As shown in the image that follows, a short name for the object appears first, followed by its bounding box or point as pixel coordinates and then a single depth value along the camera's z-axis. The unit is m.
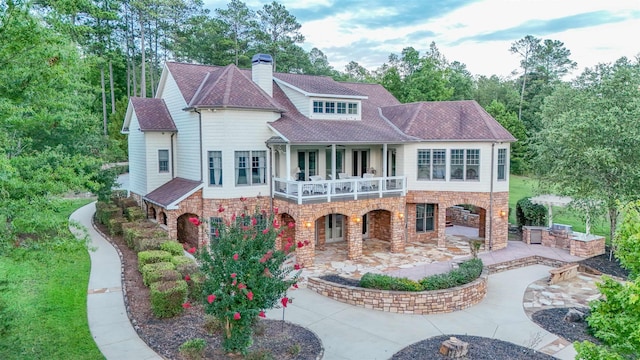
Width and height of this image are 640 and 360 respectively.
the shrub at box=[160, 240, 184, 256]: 14.36
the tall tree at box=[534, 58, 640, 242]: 17.19
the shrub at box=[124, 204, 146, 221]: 19.47
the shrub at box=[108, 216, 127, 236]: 19.06
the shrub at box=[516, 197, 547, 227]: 21.92
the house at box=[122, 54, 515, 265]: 17.36
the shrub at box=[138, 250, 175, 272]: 13.20
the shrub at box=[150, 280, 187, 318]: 10.43
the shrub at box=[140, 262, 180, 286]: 11.66
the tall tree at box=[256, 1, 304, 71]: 47.75
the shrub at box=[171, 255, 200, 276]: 12.58
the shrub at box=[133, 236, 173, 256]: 14.69
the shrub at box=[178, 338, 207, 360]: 8.69
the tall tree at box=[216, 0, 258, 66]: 46.97
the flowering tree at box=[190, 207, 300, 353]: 8.26
